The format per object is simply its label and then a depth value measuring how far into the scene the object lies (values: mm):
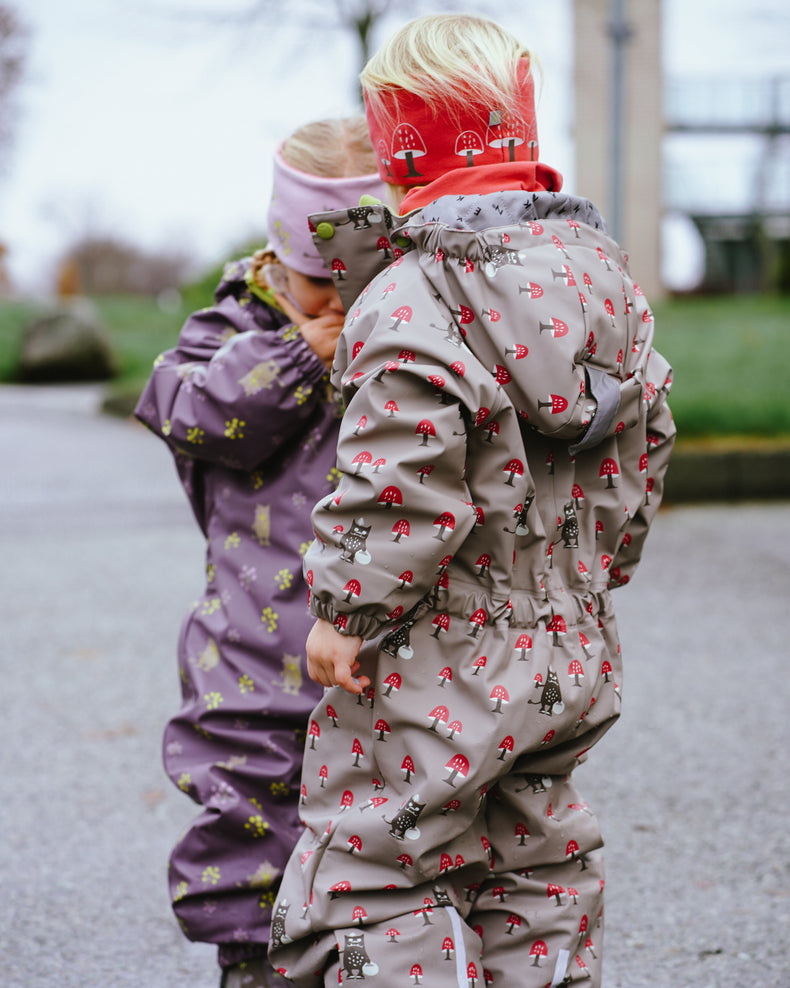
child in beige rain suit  2142
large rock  17284
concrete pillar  20855
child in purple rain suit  2463
